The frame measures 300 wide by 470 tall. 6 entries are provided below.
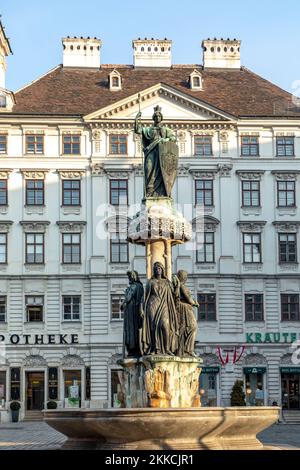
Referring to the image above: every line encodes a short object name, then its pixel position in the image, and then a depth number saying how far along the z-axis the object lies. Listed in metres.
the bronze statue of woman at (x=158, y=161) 20.75
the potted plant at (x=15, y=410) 47.62
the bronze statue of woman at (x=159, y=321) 19.05
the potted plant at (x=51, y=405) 47.31
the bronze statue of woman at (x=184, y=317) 19.34
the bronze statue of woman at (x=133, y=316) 19.34
